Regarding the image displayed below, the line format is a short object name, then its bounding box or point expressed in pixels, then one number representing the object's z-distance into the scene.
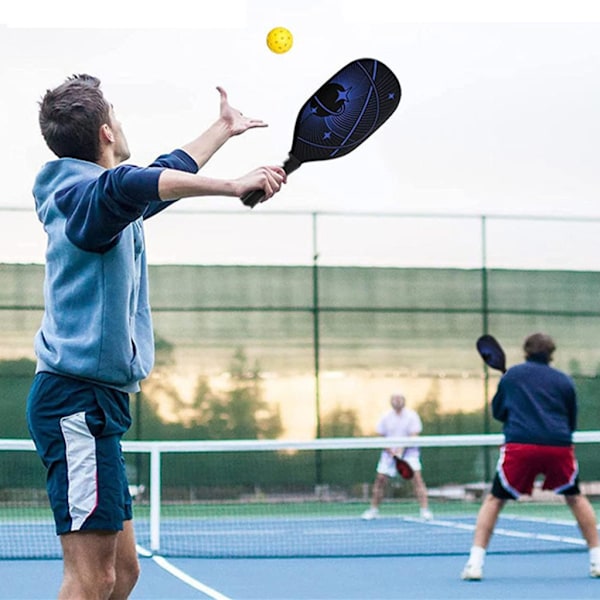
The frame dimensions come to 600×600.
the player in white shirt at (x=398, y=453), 13.85
